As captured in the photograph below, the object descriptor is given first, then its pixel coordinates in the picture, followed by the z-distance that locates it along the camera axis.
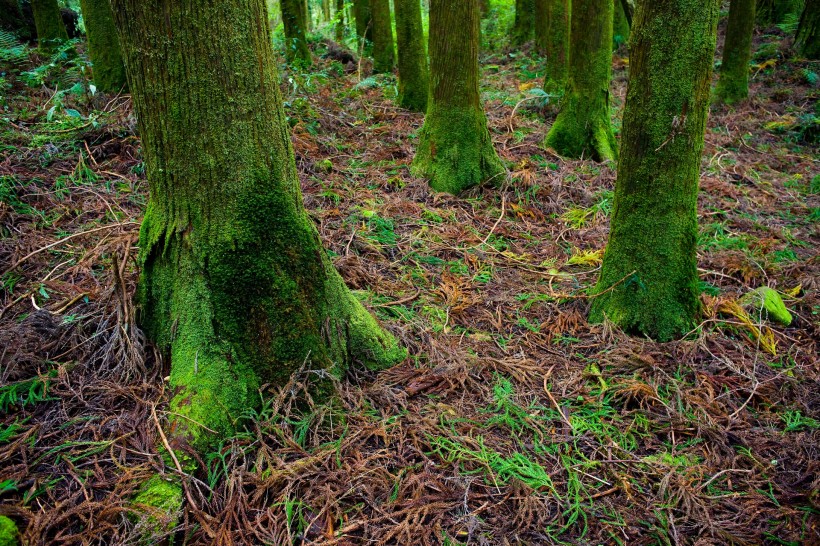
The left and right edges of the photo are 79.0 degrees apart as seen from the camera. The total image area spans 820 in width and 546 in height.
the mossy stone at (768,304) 3.80
